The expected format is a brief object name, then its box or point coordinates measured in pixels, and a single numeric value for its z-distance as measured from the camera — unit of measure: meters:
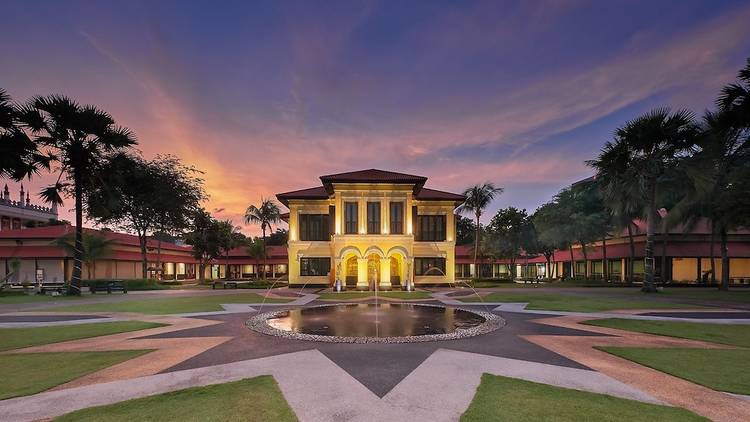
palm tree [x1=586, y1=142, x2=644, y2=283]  29.34
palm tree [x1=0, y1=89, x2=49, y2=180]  18.55
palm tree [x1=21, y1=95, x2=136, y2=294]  25.59
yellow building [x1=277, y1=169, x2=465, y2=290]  34.25
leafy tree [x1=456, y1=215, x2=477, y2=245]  81.31
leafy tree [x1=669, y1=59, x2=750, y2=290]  24.78
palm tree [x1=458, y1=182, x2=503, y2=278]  50.22
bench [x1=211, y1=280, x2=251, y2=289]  39.06
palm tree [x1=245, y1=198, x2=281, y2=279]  60.00
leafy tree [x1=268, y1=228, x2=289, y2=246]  89.62
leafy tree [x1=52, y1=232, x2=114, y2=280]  36.28
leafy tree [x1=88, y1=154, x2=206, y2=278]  42.47
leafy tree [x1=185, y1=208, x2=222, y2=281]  50.47
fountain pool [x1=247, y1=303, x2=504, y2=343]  11.84
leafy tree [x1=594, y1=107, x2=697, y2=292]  27.12
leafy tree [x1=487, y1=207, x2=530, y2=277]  51.19
